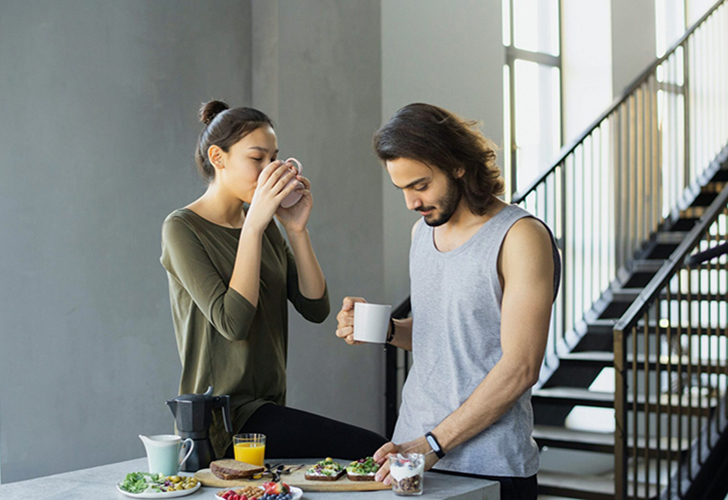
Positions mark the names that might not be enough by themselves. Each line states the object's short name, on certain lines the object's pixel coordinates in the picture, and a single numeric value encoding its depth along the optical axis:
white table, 1.50
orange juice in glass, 1.64
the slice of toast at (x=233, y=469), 1.56
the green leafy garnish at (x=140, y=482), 1.50
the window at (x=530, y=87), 5.70
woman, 1.82
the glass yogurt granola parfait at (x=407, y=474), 1.47
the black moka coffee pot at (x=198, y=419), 1.66
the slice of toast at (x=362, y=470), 1.55
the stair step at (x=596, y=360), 4.28
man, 1.59
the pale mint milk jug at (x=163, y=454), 1.61
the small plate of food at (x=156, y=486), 1.48
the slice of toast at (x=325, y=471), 1.57
